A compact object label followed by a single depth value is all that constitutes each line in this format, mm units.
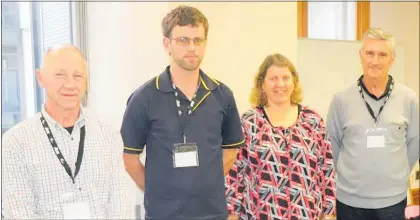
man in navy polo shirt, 2086
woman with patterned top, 2223
